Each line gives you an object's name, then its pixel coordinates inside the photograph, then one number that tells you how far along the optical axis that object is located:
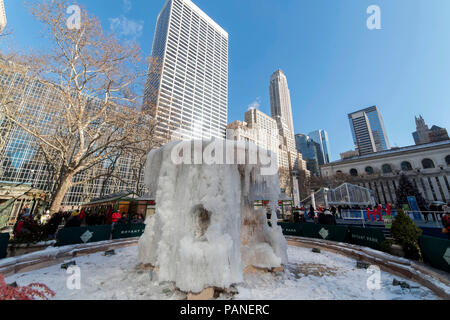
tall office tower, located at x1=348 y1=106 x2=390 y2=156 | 107.06
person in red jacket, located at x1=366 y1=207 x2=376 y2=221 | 15.88
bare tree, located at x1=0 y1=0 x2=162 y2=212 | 10.27
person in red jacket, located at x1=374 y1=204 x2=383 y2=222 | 15.11
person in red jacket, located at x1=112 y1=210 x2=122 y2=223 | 10.39
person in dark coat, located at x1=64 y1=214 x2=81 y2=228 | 8.40
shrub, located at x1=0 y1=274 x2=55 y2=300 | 2.23
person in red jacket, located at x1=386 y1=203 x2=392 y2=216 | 15.52
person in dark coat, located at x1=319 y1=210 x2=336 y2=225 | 10.46
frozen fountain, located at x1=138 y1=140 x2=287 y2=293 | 3.84
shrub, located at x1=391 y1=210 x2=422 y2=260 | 6.05
